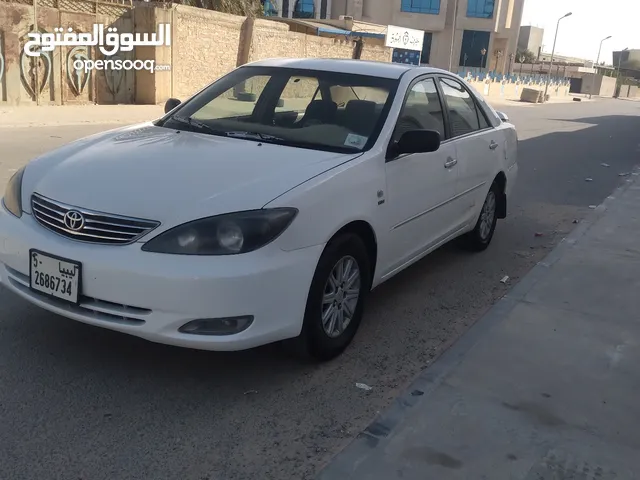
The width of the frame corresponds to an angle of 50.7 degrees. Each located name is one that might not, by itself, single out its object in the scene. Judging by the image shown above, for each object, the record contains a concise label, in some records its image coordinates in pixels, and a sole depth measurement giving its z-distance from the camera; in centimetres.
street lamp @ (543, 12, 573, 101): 6006
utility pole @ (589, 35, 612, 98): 9322
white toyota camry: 318
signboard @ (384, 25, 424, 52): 3859
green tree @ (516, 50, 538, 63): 10188
